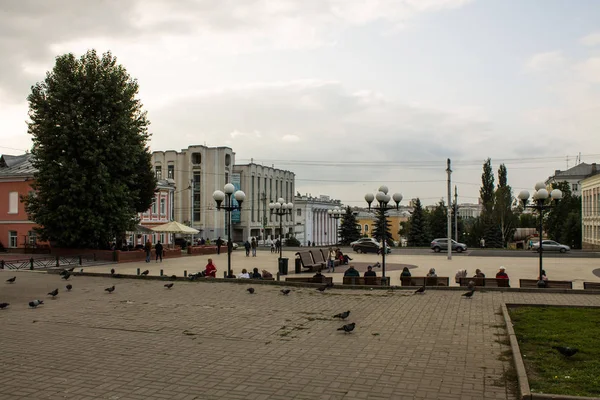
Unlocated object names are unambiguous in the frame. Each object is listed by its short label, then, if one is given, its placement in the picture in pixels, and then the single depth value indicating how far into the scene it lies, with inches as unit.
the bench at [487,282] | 706.2
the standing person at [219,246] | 1702.3
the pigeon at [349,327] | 429.2
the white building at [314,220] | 3757.4
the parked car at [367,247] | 1706.4
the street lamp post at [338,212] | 1916.8
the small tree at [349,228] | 2645.2
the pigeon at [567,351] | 333.4
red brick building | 1715.1
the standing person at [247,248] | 1595.4
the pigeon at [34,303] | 576.6
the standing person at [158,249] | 1401.3
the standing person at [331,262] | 1125.1
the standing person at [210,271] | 861.0
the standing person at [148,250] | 1368.1
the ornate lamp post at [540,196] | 806.5
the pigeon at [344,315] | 480.4
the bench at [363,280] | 747.4
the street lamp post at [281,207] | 1317.5
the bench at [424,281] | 724.7
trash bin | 998.8
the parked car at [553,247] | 1772.6
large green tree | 1348.4
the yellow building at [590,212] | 2229.3
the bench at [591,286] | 690.2
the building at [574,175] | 3503.9
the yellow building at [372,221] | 4793.3
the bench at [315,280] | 758.5
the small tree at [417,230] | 2733.8
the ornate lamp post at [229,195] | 872.2
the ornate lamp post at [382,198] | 825.5
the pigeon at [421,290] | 653.9
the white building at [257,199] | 3051.2
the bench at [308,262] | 1112.2
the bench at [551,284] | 703.7
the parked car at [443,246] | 1830.7
